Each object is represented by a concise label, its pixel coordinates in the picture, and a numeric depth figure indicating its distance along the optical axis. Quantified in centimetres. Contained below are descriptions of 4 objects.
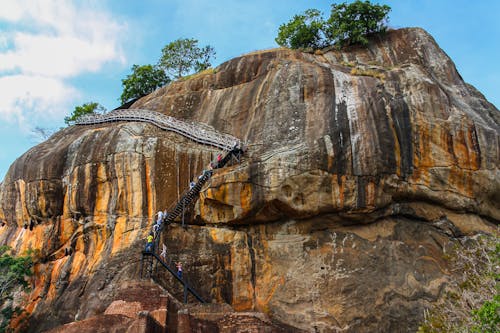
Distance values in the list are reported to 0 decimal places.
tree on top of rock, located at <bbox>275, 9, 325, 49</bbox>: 3209
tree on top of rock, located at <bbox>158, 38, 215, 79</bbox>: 4097
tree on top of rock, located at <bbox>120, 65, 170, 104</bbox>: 4047
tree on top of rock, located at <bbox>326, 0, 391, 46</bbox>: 2880
